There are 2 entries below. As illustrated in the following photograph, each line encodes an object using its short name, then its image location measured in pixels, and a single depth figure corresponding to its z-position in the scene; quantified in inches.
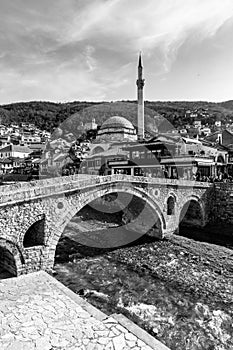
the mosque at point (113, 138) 1574.8
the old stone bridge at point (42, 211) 440.1
